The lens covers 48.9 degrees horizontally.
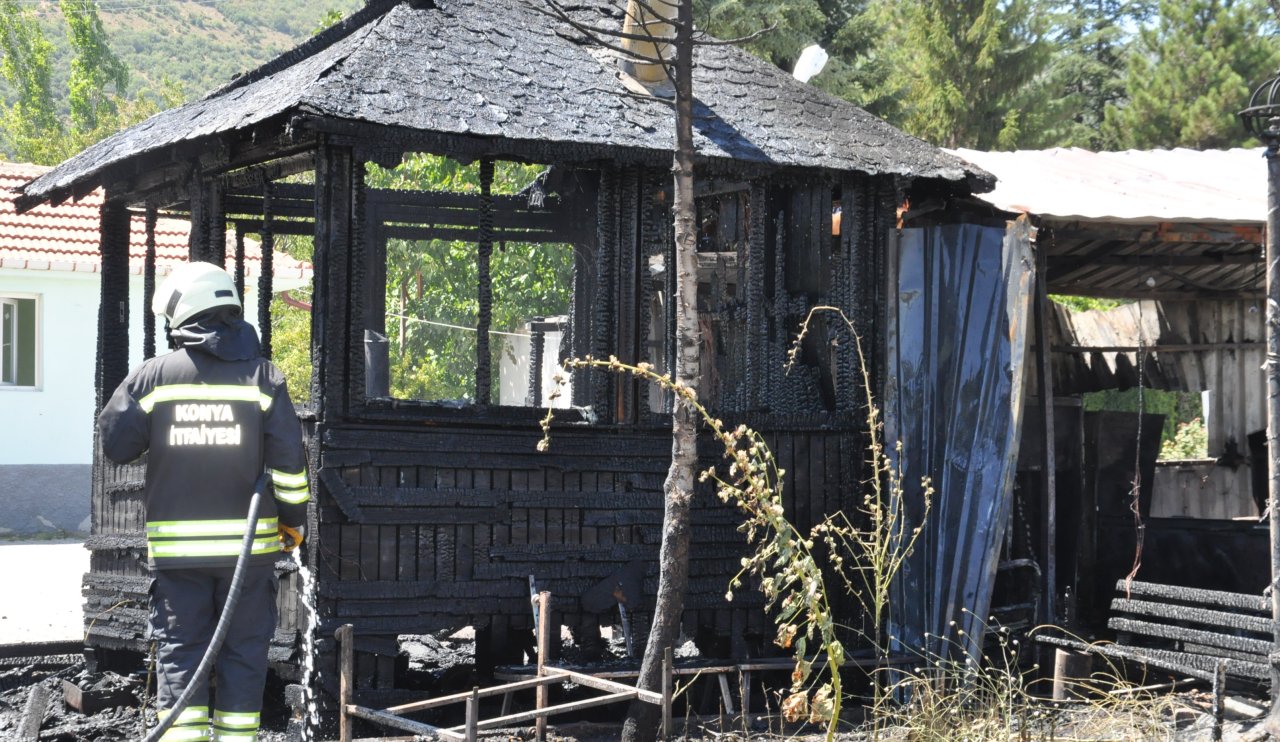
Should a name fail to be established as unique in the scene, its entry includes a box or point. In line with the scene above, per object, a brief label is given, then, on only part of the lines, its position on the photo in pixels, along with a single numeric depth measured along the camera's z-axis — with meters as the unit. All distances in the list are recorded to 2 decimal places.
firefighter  6.09
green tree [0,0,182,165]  40.16
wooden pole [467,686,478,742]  6.16
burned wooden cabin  7.63
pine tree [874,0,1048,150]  28.80
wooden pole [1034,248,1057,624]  9.53
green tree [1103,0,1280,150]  27.36
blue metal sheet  8.70
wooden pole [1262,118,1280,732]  7.05
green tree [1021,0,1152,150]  29.52
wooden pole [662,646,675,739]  6.91
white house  17.77
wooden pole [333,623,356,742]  6.89
